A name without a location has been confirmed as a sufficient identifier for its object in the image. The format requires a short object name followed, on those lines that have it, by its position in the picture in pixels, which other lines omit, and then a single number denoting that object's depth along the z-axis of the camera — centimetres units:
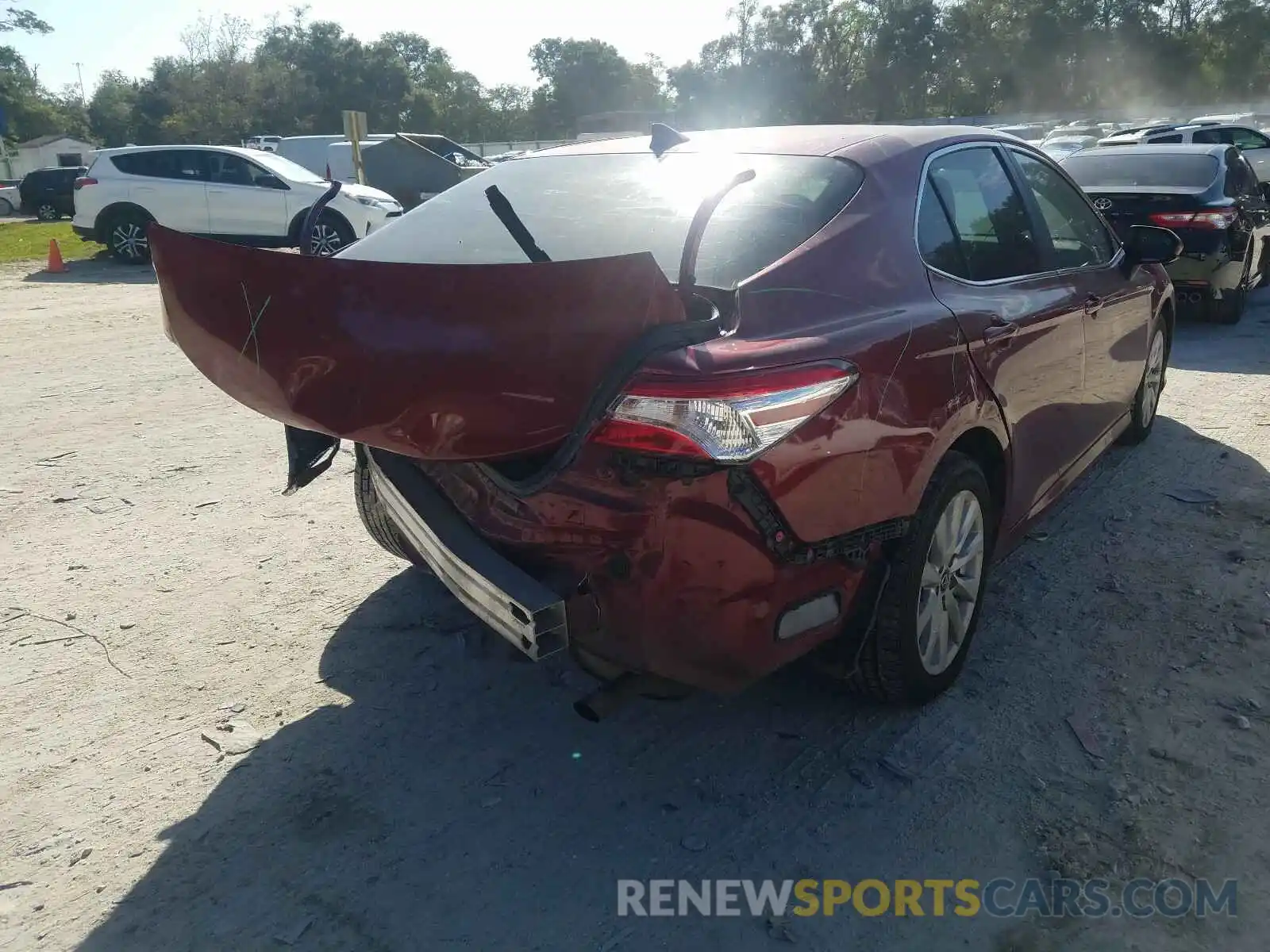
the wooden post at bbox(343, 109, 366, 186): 1263
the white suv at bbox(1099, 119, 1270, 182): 1691
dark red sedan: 229
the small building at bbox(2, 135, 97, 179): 5834
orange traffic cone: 1557
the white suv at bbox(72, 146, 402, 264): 1537
